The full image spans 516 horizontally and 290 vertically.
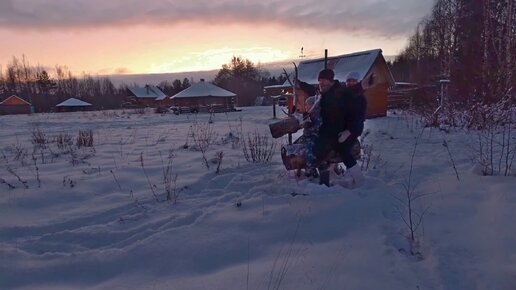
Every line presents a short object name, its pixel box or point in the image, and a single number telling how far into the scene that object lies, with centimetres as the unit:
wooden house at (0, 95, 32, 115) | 5780
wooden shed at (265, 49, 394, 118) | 2067
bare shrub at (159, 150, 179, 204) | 480
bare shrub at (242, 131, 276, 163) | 682
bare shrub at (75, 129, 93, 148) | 991
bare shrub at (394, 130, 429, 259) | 336
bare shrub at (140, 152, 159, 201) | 494
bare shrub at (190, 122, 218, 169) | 691
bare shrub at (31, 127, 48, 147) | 1024
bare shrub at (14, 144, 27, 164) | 777
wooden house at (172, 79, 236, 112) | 4406
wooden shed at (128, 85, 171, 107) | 6682
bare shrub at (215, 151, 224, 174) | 611
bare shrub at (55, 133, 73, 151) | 943
